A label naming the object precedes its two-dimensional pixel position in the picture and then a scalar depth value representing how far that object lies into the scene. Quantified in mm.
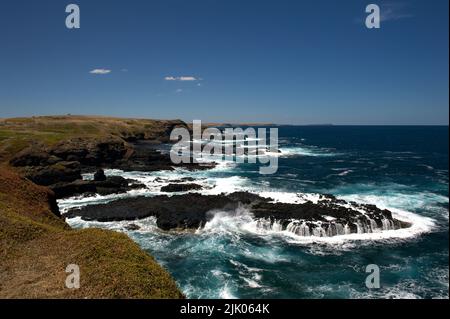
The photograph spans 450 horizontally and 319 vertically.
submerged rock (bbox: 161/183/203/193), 57594
